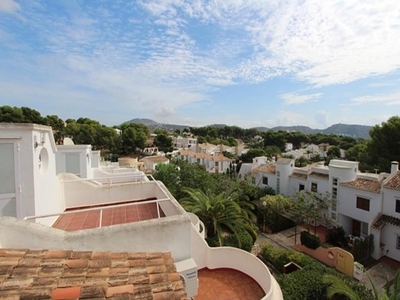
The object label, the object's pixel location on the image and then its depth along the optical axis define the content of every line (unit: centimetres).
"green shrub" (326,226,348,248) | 1770
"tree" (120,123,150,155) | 6300
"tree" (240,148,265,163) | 5129
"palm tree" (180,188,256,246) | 1284
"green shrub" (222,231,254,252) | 1389
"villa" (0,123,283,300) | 270
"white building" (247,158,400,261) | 1616
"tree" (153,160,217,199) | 2080
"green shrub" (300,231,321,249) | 1636
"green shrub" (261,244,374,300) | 935
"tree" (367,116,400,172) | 2638
